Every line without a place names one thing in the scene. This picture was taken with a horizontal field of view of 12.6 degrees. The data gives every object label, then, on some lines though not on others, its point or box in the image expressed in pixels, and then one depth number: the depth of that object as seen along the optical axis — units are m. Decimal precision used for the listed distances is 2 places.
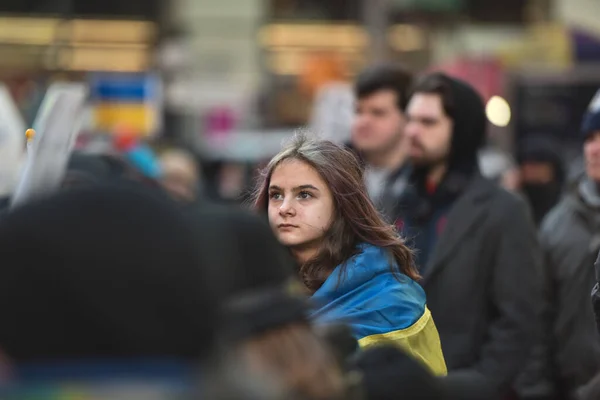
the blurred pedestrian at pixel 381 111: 14.08
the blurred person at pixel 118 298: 3.44
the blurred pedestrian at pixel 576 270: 12.34
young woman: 7.23
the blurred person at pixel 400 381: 4.28
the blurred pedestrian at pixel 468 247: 11.04
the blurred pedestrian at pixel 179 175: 20.60
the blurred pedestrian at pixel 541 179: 19.37
